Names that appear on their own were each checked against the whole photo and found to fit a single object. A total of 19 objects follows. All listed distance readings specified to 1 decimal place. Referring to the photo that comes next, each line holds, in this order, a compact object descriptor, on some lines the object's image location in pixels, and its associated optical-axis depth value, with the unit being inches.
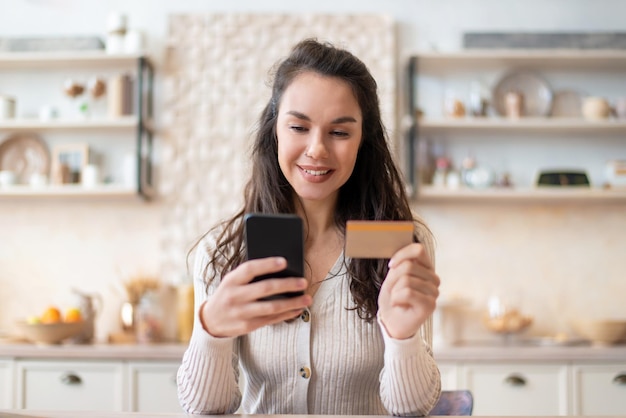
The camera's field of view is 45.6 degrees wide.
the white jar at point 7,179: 140.3
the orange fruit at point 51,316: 126.3
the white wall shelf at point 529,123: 135.3
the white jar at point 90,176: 139.1
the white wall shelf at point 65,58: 140.6
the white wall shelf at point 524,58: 137.6
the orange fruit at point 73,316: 128.5
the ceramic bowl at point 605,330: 127.3
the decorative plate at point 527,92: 142.8
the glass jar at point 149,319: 132.4
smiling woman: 54.8
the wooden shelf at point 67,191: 136.3
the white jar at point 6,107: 141.9
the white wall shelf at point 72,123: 138.8
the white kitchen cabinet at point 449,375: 121.0
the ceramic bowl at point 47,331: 124.3
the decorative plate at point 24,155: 144.9
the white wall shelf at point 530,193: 134.6
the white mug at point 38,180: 139.8
